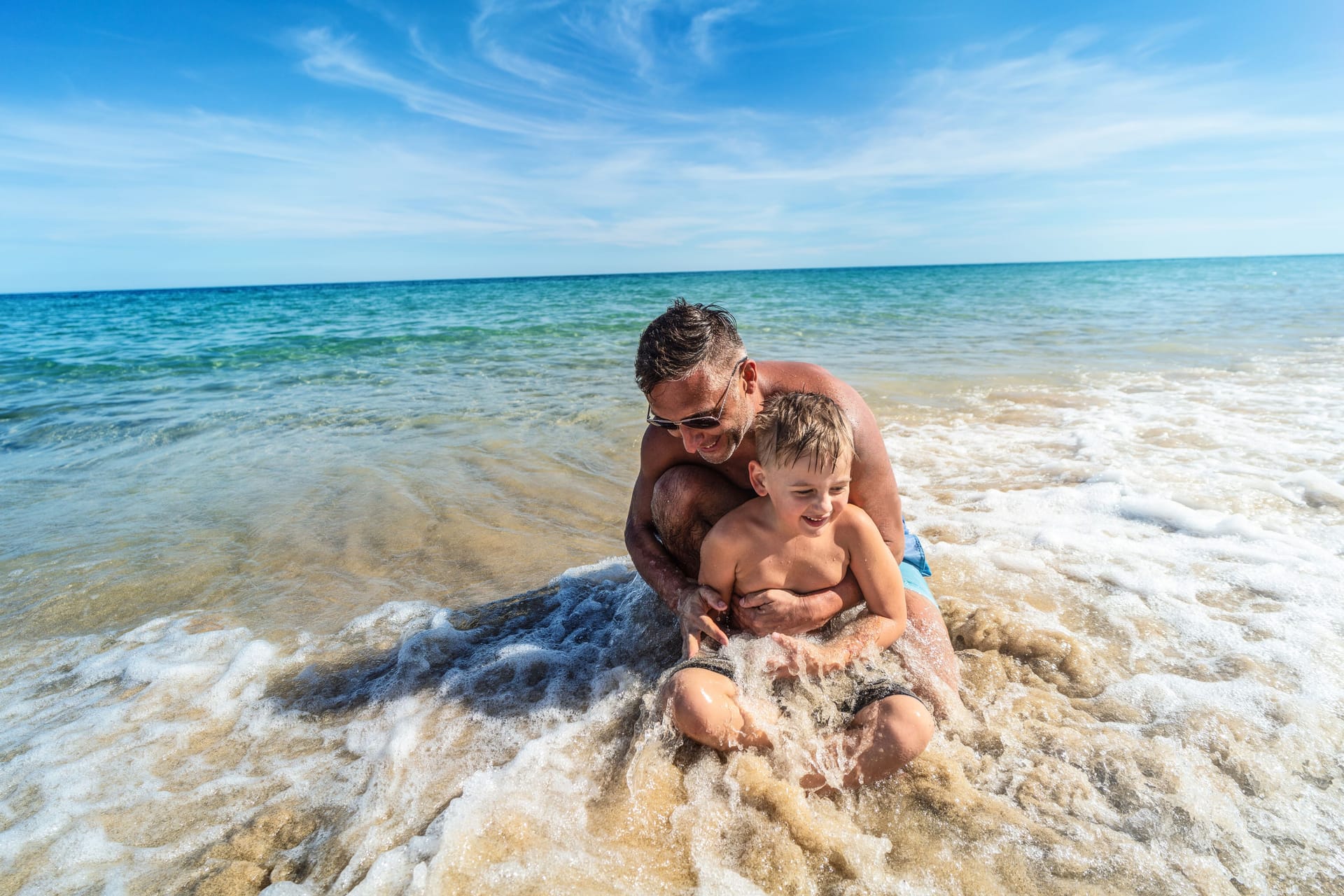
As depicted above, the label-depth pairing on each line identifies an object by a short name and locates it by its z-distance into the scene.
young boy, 2.21
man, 2.44
